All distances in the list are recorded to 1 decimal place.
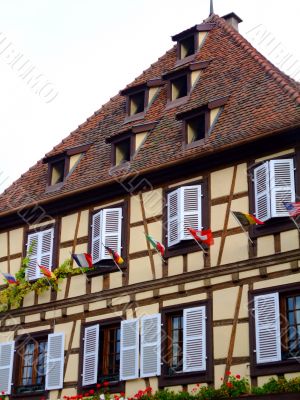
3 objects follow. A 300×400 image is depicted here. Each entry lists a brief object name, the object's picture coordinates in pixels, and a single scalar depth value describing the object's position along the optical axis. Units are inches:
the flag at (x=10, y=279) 786.8
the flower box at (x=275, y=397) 577.9
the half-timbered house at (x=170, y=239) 638.5
